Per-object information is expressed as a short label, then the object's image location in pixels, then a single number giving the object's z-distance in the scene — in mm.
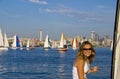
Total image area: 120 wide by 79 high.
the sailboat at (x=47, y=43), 50466
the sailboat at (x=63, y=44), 45131
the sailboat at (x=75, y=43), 47707
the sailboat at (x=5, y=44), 49479
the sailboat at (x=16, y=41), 49988
